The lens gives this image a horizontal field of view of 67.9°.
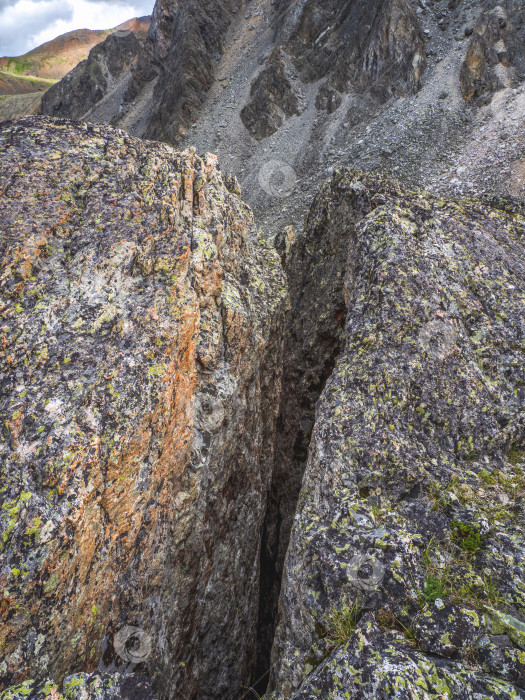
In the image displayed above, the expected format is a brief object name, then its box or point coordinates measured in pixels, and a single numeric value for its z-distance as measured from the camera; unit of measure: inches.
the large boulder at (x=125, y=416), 203.3
